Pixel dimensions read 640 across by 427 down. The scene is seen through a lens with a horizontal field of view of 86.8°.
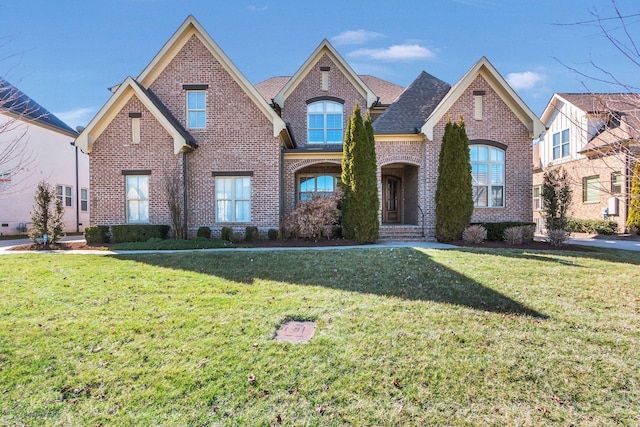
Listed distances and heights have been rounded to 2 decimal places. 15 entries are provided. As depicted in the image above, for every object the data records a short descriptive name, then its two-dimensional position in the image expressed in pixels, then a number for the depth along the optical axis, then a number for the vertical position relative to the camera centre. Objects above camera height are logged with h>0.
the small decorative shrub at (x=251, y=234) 13.32 -0.79
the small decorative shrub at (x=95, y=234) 12.73 -0.73
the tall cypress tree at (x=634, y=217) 16.74 -0.23
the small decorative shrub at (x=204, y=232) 13.38 -0.71
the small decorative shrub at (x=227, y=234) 13.22 -0.78
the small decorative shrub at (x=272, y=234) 13.45 -0.80
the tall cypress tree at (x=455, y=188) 12.91 +0.97
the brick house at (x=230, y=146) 13.52 +2.82
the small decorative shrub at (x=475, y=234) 12.31 -0.77
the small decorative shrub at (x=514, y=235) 12.34 -0.82
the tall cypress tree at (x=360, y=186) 12.59 +1.05
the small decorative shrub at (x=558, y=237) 11.84 -0.85
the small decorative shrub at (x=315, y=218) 12.62 -0.16
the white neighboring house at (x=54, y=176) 19.39 +2.54
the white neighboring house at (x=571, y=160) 18.47 +3.39
